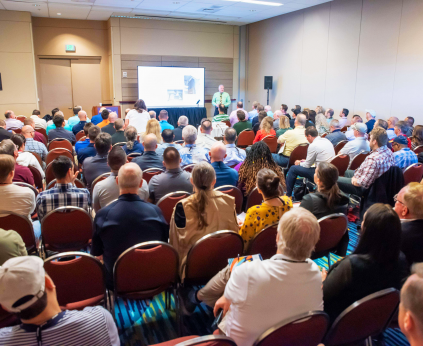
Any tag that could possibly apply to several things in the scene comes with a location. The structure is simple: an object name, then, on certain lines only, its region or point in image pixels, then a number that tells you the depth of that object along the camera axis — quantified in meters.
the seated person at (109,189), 3.41
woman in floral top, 2.69
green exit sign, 12.16
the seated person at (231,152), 5.32
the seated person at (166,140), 5.37
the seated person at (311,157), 5.31
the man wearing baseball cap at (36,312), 1.26
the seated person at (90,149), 5.40
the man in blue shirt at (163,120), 7.73
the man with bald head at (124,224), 2.44
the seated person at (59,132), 6.82
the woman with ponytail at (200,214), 2.62
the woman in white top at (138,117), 8.77
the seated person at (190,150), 5.20
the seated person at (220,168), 3.99
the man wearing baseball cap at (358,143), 5.59
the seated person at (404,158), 4.95
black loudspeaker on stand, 12.72
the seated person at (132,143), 5.37
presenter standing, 12.97
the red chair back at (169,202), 3.28
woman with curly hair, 3.99
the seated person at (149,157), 4.57
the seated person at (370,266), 1.95
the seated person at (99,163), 4.47
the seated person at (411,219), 2.42
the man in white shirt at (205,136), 6.55
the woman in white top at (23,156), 4.47
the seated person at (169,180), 3.68
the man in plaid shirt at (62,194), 3.15
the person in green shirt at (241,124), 8.62
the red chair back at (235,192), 3.62
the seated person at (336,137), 6.99
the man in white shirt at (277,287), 1.64
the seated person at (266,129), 6.93
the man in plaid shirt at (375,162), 4.24
